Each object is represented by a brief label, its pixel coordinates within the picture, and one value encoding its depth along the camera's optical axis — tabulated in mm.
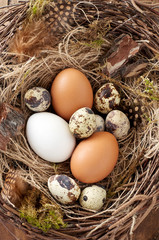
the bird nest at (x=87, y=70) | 605
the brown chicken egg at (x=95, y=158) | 607
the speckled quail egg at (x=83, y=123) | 607
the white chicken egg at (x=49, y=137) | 613
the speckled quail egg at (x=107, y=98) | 638
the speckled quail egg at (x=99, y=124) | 639
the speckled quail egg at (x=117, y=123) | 630
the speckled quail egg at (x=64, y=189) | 596
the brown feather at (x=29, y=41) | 620
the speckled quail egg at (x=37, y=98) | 622
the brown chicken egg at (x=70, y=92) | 622
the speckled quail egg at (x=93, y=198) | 601
